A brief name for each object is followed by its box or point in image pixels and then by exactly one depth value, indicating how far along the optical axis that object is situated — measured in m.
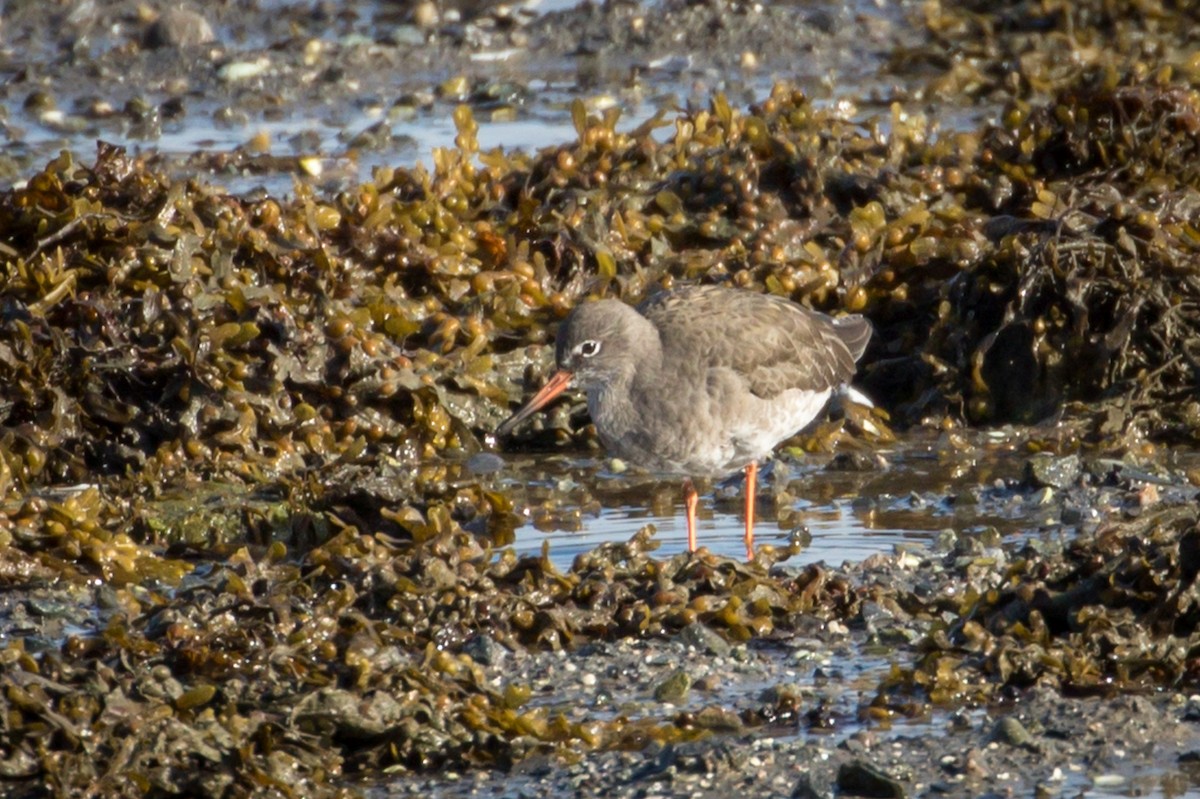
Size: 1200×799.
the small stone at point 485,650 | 10.67
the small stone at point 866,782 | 8.70
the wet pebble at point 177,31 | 26.41
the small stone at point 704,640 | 10.80
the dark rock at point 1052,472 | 13.70
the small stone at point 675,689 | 10.23
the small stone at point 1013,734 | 9.24
